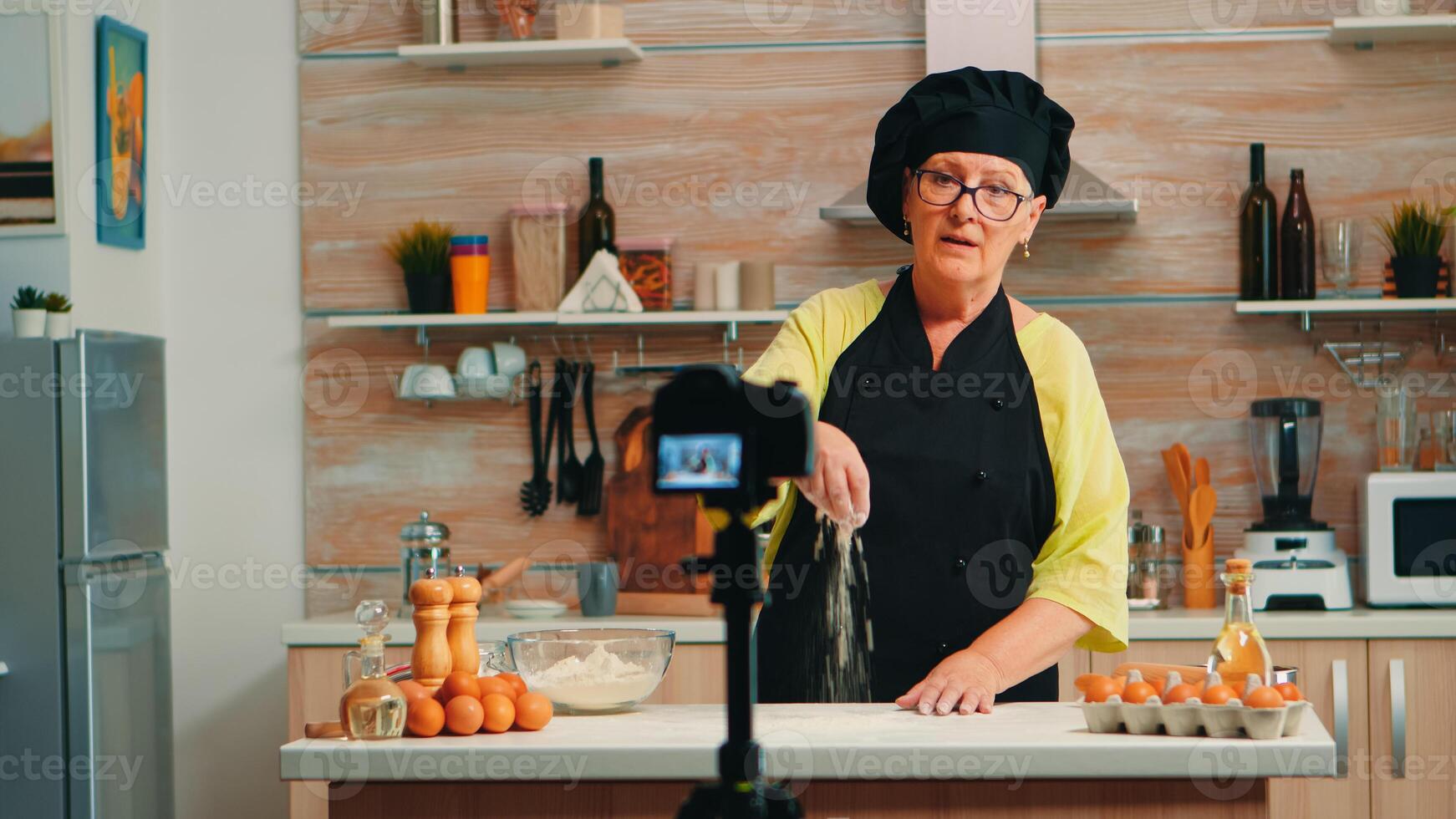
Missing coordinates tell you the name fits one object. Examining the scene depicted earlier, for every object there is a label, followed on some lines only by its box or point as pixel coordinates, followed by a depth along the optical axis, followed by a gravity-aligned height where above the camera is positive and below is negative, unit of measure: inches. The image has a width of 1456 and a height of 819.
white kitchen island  55.0 -13.8
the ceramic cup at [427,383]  141.5 +2.8
